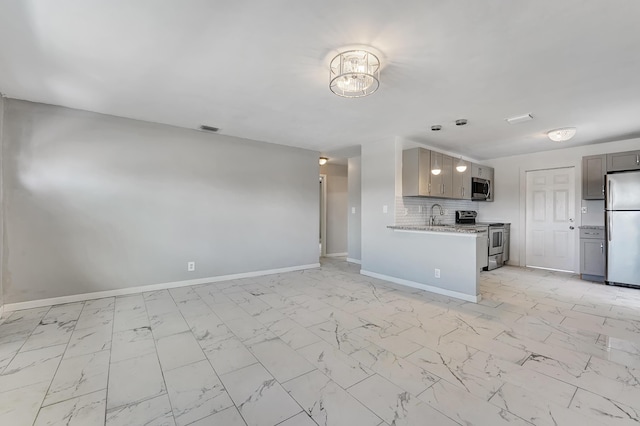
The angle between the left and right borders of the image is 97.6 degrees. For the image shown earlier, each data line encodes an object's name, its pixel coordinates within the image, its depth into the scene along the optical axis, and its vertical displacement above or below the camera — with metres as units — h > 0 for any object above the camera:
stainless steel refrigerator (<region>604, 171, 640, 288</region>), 4.14 -0.28
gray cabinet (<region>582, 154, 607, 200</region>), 4.75 +0.58
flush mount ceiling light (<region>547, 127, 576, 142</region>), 4.01 +1.10
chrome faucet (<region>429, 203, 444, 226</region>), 5.32 -0.19
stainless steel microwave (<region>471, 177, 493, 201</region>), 5.75 +0.43
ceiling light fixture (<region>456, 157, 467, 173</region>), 4.85 +0.74
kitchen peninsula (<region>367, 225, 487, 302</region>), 3.60 -0.69
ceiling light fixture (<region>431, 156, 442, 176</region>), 4.63 +0.69
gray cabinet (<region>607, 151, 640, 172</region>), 4.37 +0.77
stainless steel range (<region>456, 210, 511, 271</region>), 5.46 -0.55
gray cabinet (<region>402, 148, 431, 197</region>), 4.48 +0.61
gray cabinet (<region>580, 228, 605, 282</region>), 4.61 -0.76
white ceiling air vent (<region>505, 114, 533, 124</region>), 3.53 +1.18
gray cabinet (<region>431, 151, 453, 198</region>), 4.73 +0.57
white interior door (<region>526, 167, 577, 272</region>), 5.37 -0.20
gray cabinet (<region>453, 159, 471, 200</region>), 5.21 +0.52
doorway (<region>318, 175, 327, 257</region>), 7.13 -0.14
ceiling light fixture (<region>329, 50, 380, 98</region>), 2.16 +1.12
